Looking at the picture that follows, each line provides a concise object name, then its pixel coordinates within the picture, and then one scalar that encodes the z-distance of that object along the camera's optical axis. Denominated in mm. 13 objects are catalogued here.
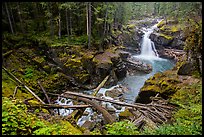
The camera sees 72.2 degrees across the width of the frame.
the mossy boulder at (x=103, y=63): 11976
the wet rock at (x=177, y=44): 20971
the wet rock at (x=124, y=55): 15770
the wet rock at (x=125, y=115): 6381
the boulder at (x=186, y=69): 8736
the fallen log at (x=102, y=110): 5841
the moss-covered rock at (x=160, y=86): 8020
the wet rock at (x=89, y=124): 6578
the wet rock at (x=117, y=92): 10734
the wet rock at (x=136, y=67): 15682
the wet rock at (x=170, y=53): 19614
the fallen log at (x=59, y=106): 5865
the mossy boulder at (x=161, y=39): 22012
